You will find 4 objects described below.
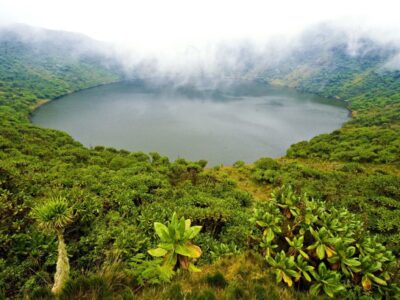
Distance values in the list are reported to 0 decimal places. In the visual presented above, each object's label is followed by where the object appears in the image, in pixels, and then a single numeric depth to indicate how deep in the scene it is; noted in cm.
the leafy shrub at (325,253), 319
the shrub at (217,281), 328
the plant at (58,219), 352
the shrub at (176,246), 333
